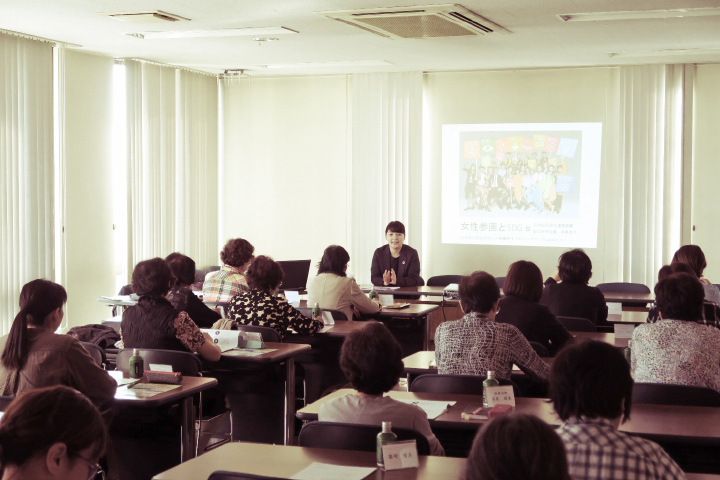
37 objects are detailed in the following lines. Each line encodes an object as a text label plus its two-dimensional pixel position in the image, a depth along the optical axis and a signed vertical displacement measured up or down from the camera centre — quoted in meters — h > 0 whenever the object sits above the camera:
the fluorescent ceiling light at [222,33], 7.61 +1.56
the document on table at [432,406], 3.58 -0.90
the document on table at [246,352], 5.16 -0.94
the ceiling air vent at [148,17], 6.91 +1.53
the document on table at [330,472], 2.70 -0.88
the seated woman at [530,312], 4.95 -0.65
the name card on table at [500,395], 3.64 -0.84
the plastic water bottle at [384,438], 2.80 -0.79
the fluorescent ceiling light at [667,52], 8.67 +1.57
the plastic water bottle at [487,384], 3.66 -0.79
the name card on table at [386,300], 7.40 -0.86
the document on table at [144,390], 4.02 -0.92
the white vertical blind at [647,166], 9.72 +0.42
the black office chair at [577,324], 5.87 -0.85
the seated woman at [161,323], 4.87 -0.71
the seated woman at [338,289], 6.93 -0.72
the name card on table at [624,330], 5.54 -0.84
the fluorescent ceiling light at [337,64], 9.71 +1.61
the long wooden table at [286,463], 2.78 -0.90
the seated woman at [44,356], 3.62 -0.67
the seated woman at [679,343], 3.87 -0.65
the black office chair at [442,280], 9.10 -0.85
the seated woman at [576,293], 6.30 -0.69
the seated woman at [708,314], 4.76 -0.65
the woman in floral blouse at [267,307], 5.93 -0.75
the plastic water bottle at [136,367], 4.41 -0.87
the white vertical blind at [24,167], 7.91 +0.33
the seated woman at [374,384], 3.12 -0.68
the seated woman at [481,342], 4.11 -0.69
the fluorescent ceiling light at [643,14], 6.68 +1.51
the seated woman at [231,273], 6.94 -0.60
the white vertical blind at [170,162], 9.59 +0.48
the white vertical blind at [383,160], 10.53 +0.52
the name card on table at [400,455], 2.79 -0.84
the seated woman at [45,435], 1.87 -0.52
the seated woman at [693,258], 6.34 -0.42
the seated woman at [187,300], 5.87 -0.69
